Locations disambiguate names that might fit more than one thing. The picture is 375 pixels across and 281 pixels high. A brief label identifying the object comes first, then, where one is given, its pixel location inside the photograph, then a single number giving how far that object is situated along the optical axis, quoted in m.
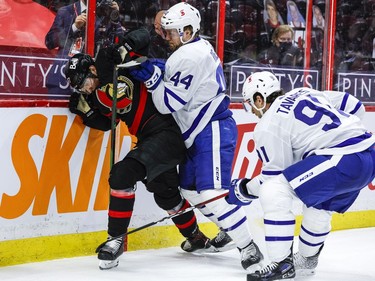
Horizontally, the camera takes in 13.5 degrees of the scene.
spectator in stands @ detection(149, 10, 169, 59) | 8.48
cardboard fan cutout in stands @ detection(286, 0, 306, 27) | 9.89
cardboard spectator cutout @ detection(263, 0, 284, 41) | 9.64
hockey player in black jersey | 7.37
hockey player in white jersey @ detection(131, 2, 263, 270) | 7.44
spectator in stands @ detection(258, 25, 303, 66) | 9.73
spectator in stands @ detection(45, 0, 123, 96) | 7.79
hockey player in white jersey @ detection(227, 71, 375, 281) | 6.84
